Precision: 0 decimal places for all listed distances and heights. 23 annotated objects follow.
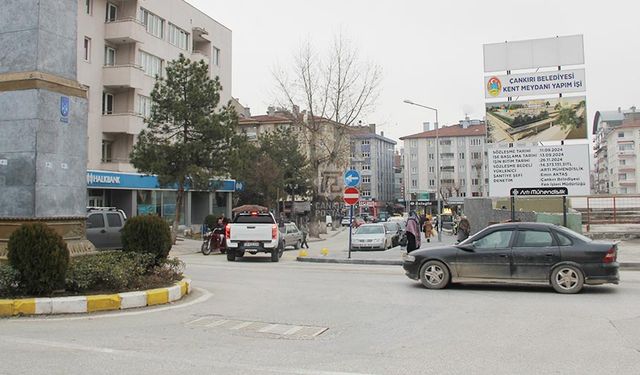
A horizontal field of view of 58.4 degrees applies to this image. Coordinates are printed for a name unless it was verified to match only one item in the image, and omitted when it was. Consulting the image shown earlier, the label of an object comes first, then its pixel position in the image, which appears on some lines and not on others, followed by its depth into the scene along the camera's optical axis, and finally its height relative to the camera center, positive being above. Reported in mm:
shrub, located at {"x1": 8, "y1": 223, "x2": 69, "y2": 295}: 9086 -606
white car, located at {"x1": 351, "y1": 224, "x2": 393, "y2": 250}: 30562 -1235
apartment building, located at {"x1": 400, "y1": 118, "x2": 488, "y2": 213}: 121125 +12143
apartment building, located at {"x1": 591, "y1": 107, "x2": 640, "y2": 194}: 112188 +13245
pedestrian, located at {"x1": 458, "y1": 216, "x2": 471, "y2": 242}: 21484 -554
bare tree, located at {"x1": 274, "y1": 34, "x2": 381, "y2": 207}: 46719 +7795
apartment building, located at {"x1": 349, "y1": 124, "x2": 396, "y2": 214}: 137312 +11674
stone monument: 10875 +1860
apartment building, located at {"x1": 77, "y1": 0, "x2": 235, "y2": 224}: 37344 +9196
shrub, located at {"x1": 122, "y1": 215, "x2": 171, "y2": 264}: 11352 -373
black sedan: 11438 -917
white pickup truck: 21516 -763
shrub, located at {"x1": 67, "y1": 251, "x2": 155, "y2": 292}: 9656 -947
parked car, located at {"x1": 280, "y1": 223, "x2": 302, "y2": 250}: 32012 -1088
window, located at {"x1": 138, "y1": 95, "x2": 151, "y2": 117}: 40531 +8027
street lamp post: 41616 +8301
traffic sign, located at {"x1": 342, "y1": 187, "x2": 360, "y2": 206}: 21094 +738
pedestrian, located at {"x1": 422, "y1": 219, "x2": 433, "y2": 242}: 34812 -860
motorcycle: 27047 -1203
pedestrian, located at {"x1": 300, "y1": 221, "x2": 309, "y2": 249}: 32938 -1427
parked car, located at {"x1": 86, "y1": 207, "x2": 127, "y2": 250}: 18312 -340
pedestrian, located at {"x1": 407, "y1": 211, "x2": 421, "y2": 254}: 20422 -700
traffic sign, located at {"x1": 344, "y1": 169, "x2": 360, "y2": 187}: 21234 +1420
